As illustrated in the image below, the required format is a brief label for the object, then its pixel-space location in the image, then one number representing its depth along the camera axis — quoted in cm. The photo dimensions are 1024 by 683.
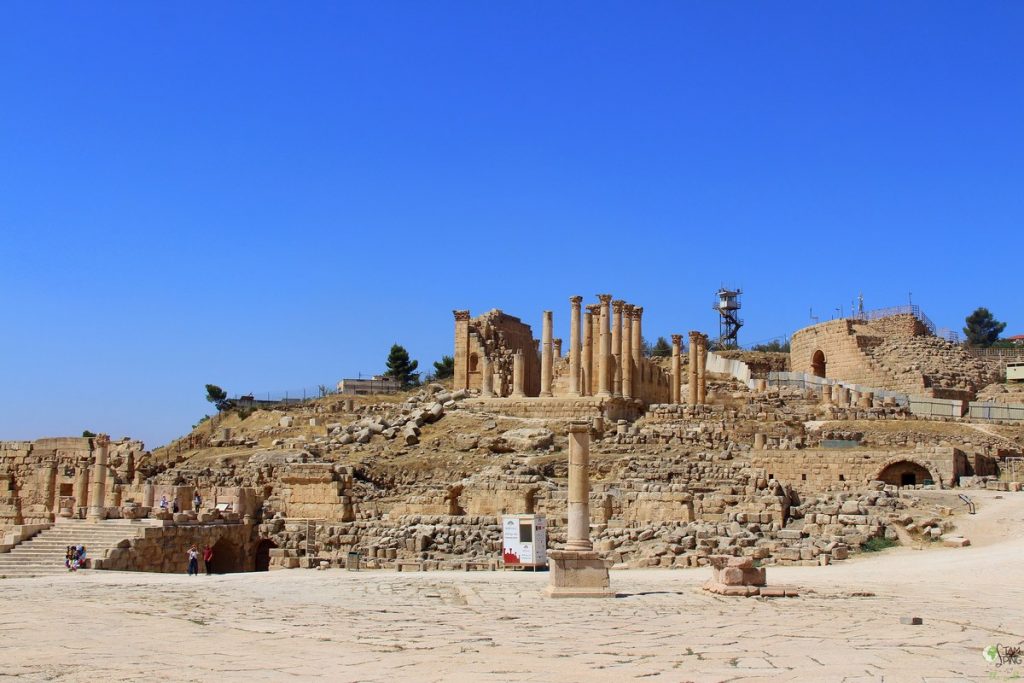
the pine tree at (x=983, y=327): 8631
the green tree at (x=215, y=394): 7848
